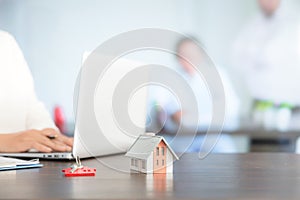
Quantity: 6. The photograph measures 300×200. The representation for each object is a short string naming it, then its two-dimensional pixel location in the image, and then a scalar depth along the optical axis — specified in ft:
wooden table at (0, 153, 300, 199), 3.56
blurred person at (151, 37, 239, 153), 13.12
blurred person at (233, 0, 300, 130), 13.64
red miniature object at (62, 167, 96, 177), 4.41
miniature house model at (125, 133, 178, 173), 4.41
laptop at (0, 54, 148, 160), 5.14
